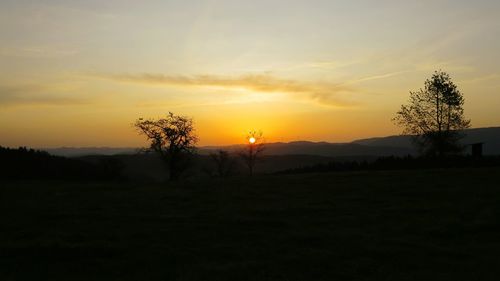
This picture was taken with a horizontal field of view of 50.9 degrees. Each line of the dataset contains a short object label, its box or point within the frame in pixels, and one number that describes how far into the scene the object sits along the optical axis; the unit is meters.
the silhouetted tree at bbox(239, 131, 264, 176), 79.88
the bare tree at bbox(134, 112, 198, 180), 58.38
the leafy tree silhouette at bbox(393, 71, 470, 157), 53.31
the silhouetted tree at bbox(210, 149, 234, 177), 72.22
